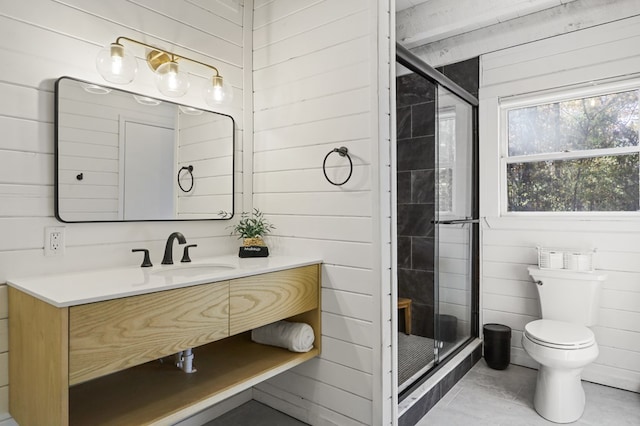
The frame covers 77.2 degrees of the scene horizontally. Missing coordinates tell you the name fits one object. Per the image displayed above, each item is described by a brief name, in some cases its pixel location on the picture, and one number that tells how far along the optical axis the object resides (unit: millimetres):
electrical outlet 1584
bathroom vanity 1211
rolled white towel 1989
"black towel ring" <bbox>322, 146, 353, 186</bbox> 1958
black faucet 1842
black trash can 2869
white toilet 2164
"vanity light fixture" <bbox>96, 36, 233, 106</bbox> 1671
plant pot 2133
